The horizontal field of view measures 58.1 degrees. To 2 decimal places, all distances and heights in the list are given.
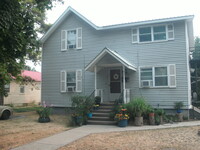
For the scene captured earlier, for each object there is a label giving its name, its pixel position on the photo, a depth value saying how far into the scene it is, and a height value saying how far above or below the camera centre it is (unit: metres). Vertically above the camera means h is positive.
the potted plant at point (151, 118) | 9.40 -1.73
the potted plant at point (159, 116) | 9.33 -1.67
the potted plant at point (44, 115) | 10.71 -1.76
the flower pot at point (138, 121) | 9.24 -1.85
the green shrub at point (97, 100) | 11.23 -0.92
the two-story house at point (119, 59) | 11.31 +1.76
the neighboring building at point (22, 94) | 21.12 -1.11
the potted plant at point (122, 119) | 9.02 -1.70
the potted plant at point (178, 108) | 10.45 -1.37
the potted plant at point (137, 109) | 9.27 -1.28
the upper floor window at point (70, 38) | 14.01 +3.72
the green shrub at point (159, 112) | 9.70 -1.46
